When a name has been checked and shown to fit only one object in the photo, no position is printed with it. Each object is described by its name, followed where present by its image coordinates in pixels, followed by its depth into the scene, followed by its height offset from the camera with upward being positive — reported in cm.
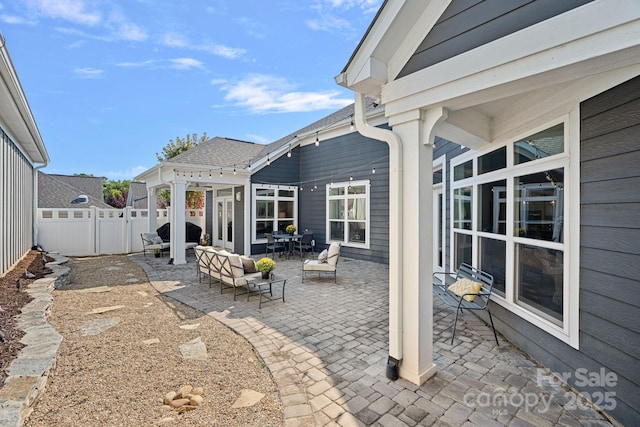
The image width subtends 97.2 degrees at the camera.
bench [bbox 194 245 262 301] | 528 -109
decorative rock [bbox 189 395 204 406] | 232 -156
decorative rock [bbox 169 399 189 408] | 229 -156
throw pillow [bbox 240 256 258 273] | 548 -103
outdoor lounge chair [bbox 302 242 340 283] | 659 -121
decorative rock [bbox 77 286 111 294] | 564 -161
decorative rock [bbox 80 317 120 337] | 375 -160
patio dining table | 947 -94
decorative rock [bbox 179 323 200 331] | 396 -163
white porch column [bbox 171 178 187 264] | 849 -34
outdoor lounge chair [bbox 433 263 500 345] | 356 -103
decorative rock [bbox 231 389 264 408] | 232 -159
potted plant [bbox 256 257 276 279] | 526 -103
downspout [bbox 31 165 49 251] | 902 +11
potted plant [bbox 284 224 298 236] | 1005 -60
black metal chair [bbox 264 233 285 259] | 997 -123
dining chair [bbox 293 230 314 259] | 1053 -116
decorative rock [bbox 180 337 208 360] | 316 -162
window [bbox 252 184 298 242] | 1023 +15
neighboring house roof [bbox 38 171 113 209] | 1308 +82
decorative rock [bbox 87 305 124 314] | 450 -160
